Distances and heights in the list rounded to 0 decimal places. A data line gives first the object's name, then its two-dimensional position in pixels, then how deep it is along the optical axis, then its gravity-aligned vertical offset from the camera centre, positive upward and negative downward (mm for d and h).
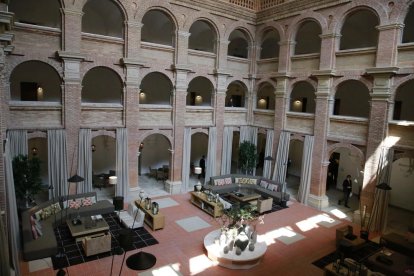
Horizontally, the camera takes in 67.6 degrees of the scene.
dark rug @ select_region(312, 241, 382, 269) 12422 -5941
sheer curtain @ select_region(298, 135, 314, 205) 18703 -3450
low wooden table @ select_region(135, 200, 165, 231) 14383 -5405
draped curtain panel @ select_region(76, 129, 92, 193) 16531 -3056
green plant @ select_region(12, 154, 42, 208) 14203 -3607
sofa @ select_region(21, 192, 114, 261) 11445 -5205
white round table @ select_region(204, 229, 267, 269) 11508 -5499
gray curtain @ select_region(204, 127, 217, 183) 21188 -3113
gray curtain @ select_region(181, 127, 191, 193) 20078 -3459
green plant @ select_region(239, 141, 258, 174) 21844 -3271
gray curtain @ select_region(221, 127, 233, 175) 21959 -2963
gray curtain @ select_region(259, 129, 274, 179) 21328 -2795
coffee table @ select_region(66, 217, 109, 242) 12820 -5317
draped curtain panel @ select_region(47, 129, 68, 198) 15711 -3071
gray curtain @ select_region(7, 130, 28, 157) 14664 -2051
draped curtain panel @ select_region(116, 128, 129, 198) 17688 -3354
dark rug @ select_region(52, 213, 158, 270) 11570 -5857
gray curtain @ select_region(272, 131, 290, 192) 20203 -3082
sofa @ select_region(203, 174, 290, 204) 18922 -4933
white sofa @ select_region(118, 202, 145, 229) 14227 -5420
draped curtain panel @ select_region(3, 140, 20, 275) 9734 -3978
